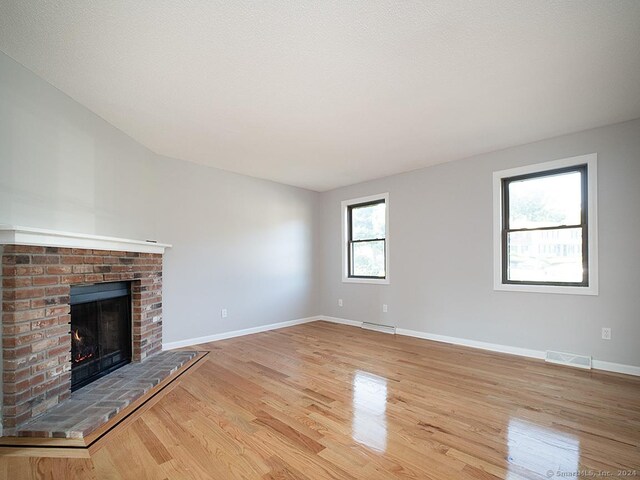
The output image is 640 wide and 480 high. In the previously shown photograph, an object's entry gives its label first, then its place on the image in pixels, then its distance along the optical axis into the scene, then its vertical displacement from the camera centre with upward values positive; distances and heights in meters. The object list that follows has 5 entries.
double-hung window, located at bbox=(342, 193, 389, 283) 5.23 +0.01
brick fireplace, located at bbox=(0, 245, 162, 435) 1.99 -0.55
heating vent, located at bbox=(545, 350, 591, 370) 3.23 -1.26
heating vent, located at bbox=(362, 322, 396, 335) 4.86 -1.38
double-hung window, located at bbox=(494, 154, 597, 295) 3.34 +0.14
